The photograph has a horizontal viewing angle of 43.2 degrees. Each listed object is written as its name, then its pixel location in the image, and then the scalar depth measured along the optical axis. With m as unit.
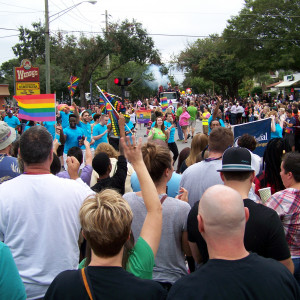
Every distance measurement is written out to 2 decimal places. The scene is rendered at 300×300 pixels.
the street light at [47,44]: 19.38
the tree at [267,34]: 37.25
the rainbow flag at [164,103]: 23.02
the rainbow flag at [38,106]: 8.04
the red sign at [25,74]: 19.55
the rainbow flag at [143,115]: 24.25
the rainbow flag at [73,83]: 14.55
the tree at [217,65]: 46.38
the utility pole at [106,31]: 38.12
